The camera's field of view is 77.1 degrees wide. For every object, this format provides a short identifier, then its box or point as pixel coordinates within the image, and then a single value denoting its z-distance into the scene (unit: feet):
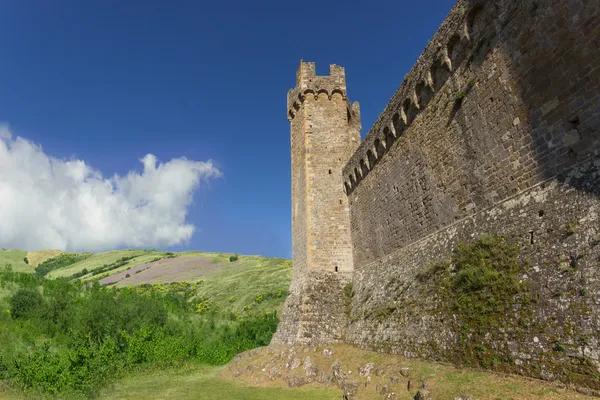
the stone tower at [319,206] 58.65
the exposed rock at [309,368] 45.57
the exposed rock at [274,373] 49.21
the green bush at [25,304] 100.42
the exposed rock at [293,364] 48.97
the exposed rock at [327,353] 51.11
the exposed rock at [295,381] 44.48
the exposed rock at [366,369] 38.86
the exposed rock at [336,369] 43.01
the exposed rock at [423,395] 27.30
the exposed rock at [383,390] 32.94
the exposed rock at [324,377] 43.64
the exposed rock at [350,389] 36.22
